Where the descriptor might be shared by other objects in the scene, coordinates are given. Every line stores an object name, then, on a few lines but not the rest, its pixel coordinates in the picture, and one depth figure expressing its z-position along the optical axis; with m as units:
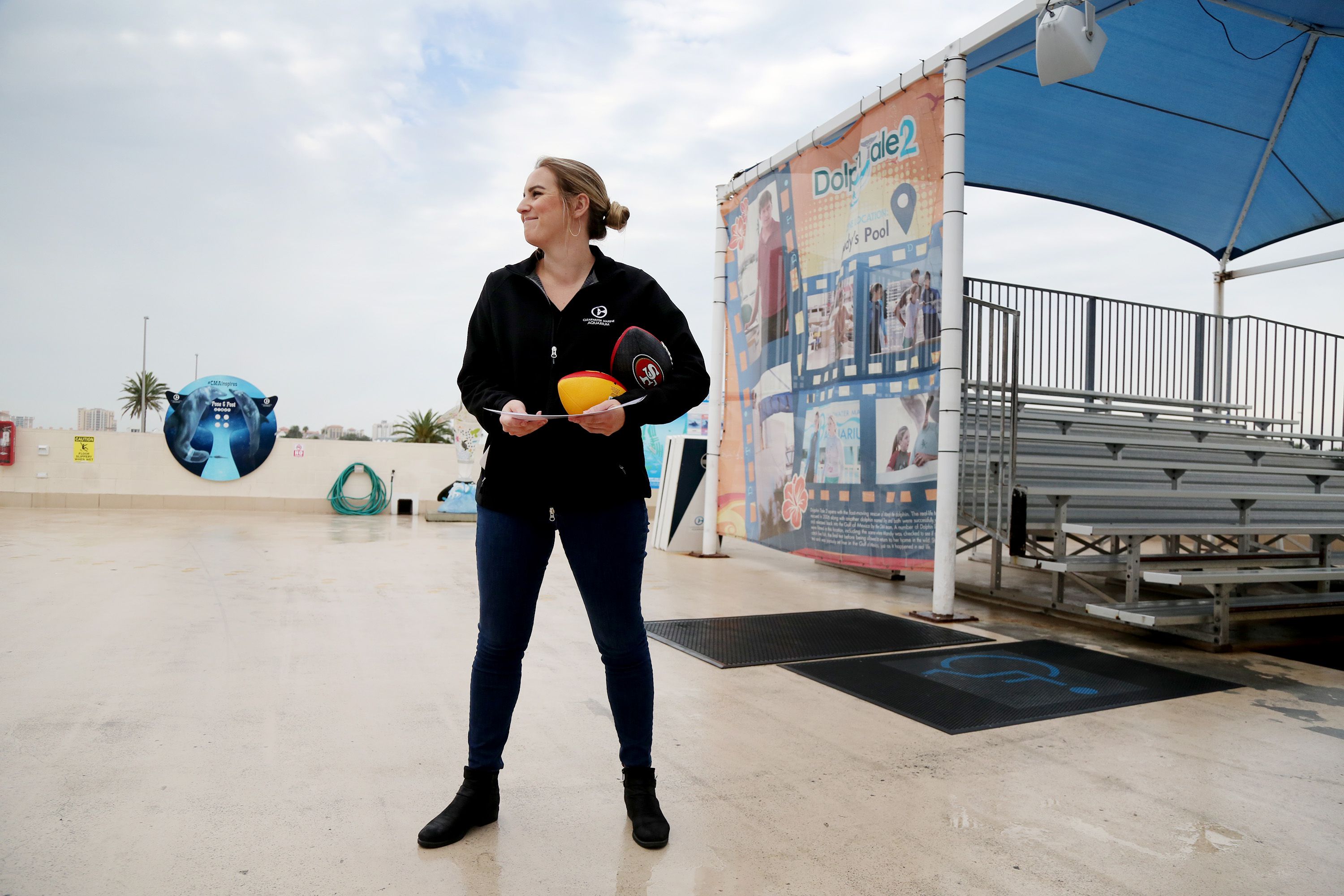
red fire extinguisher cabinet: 10.23
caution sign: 10.64
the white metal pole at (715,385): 6.72
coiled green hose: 11.22
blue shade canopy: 4.94
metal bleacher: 4.04
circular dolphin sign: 10.90
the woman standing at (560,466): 1.65
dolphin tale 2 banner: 4.53
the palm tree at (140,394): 46.62
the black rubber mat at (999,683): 2.65
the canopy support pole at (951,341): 4.23
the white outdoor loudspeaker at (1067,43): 3.69
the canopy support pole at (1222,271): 6.17
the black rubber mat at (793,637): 3.42
